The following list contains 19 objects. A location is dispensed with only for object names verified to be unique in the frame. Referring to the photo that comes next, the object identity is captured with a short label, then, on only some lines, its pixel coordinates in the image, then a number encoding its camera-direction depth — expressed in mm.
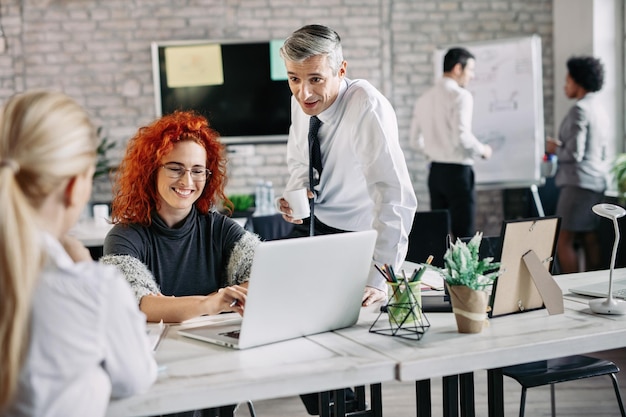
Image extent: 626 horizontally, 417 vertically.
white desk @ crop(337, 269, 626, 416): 1641
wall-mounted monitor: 6375
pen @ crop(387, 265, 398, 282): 1867
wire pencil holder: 1850
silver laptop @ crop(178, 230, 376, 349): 1673
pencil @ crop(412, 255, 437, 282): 1854
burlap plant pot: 1808
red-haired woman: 2275
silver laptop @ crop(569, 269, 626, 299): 2186
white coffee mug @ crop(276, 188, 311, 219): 2537
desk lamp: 1988
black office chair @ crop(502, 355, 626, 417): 2459
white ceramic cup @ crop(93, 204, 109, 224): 4492
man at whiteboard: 5418
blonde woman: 1231
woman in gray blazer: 5248
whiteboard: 6035
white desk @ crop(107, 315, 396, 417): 1459
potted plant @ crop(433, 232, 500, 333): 1809
